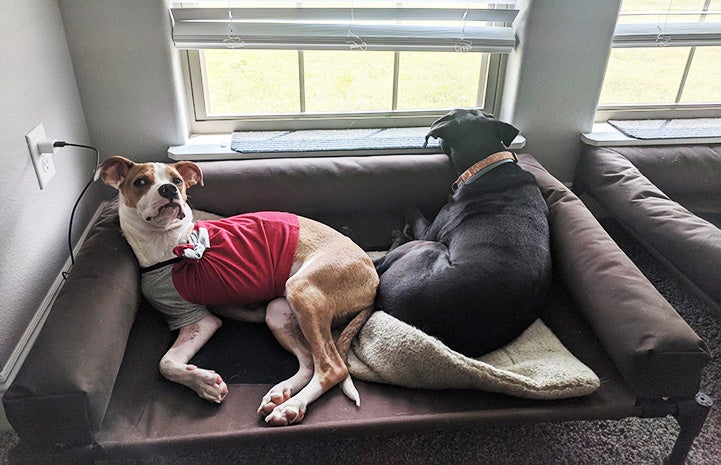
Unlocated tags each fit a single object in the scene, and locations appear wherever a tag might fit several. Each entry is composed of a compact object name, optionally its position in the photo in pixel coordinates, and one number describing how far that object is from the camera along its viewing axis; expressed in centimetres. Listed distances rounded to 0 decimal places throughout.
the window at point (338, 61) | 202
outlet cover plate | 157
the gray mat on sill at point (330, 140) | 215
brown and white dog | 144
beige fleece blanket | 138
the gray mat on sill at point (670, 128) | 235
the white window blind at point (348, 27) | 198
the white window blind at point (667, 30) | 224
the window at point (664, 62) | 226
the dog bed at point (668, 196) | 176
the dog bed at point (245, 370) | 123
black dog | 150
